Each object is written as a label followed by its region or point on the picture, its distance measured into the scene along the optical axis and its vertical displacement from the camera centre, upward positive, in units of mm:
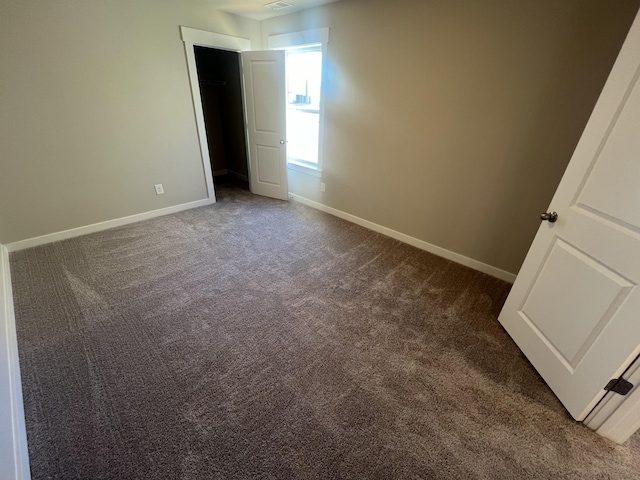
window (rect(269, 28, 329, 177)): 3160 +59
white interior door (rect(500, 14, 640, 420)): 1120 -633
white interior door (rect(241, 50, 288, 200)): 3371 -280
